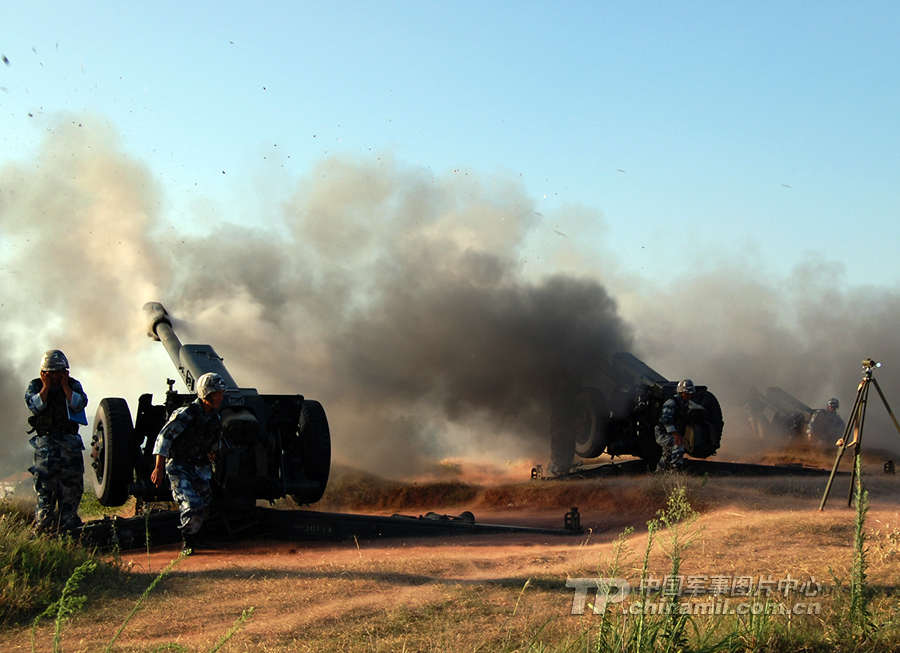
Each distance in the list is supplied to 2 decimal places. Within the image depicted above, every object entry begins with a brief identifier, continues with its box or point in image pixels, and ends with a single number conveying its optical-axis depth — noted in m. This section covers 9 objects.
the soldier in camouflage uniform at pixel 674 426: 14.05
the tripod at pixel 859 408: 9.67
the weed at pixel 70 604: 6.16
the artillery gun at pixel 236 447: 10.12
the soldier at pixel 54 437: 9.27
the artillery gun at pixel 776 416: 22.53
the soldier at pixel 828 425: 21.62
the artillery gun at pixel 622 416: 15.25
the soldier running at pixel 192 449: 9.02
